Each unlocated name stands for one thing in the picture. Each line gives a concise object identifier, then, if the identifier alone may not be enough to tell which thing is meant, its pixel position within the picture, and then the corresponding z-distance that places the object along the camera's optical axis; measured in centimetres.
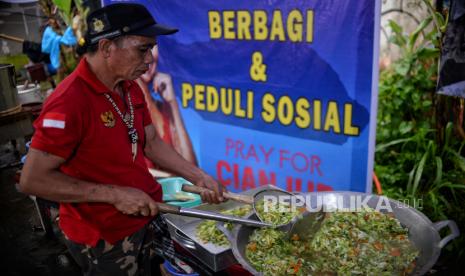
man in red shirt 188
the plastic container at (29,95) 557
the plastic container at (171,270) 292
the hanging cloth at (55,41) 794
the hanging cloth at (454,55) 313
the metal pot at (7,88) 459
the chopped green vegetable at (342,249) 211
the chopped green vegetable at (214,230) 266
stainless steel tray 247
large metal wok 189
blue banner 332
